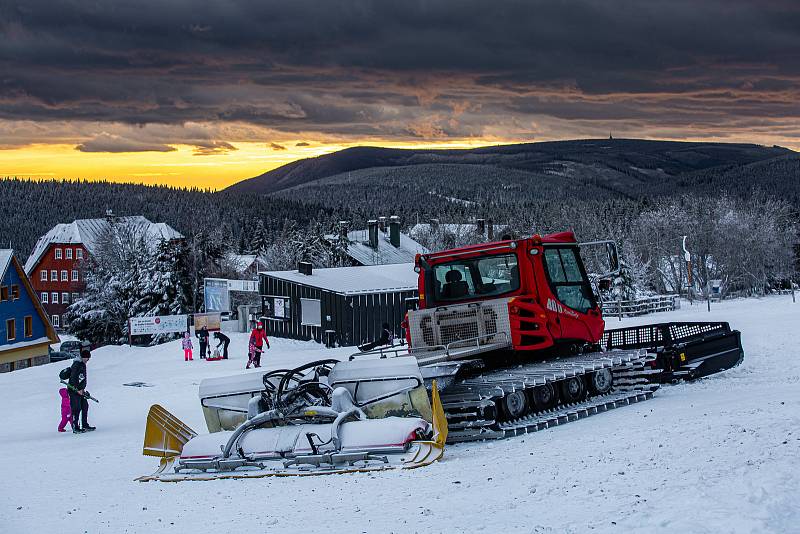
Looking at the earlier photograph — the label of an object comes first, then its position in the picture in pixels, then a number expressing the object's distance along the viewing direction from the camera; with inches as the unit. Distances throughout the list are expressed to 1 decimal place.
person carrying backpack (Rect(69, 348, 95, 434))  671.1
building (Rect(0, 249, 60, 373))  1991.9
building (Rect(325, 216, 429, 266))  2630.4
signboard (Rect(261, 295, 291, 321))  1640.0
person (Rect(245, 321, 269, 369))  1179.9
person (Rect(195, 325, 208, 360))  1419.8
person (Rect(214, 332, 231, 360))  1396.4
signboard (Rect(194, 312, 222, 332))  1496.1
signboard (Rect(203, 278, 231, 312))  1882.4
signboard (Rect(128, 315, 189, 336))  1670.8
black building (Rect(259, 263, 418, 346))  1512.1
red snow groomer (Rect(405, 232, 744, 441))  521.7
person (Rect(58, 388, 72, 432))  697.0
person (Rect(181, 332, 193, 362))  1437.3
